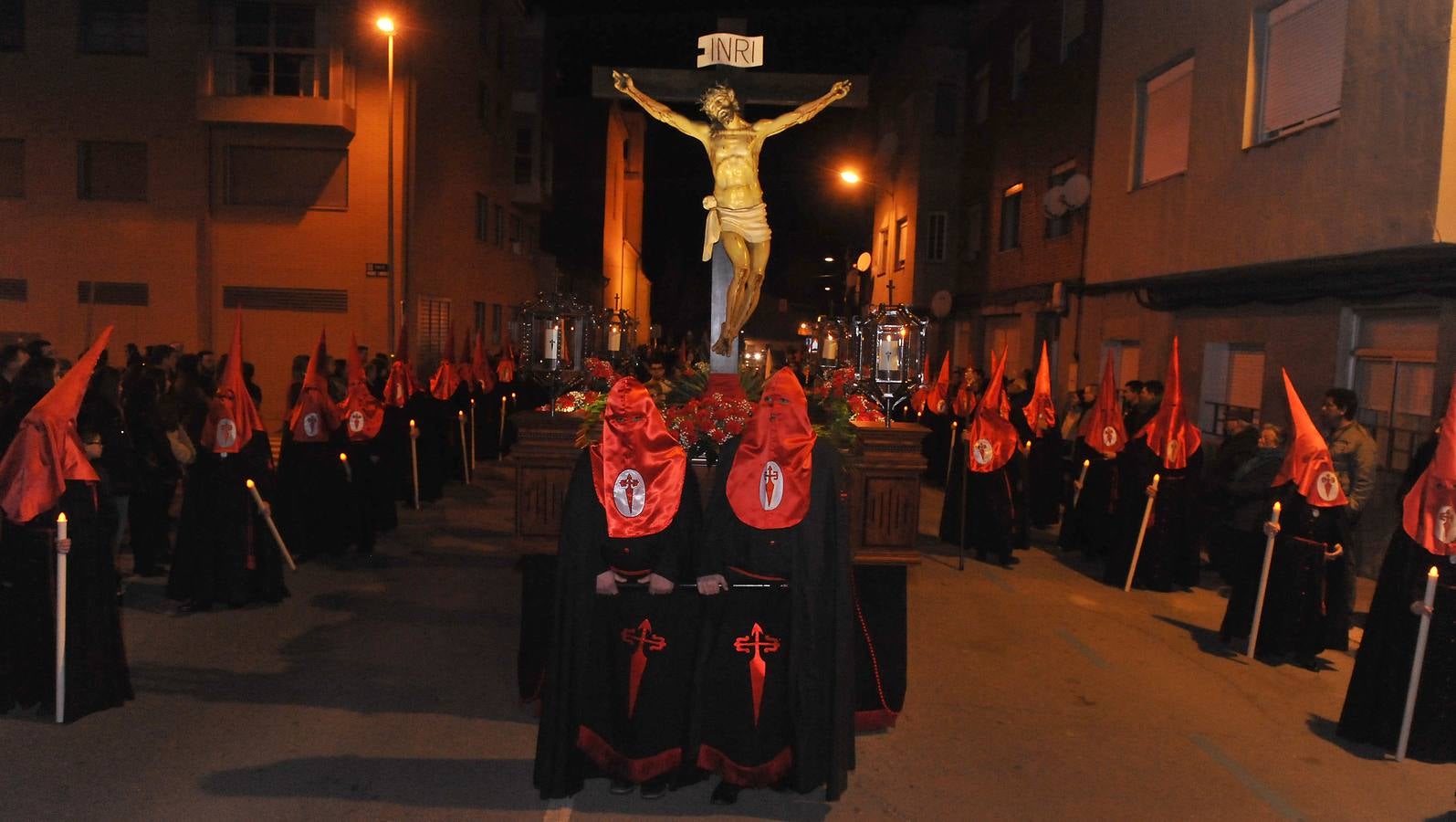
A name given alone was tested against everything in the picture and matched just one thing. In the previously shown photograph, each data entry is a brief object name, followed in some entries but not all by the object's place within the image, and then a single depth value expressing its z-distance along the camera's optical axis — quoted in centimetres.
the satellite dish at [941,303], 2695
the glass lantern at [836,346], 796
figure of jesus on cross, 727
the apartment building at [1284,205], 979
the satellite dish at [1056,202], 1872
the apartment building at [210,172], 2153
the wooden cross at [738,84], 779
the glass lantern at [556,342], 733
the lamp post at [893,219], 2735
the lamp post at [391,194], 2007
